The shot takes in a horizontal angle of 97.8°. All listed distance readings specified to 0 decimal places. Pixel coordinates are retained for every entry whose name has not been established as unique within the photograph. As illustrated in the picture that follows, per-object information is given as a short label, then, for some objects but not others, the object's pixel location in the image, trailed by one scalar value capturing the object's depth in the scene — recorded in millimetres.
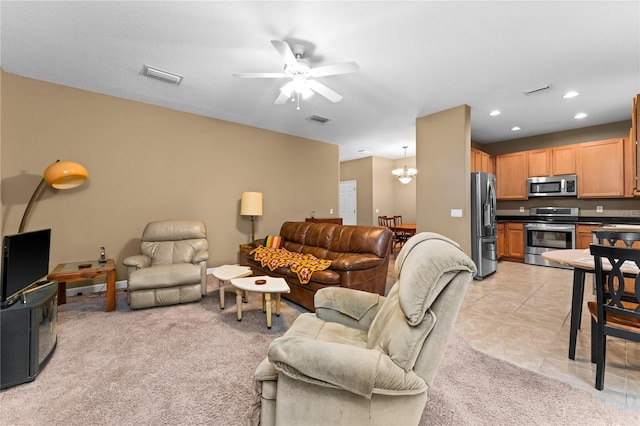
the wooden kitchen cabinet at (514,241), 5844
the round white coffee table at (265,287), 2661
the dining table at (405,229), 6523
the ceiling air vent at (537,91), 3691
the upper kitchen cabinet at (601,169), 4941
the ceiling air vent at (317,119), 4926
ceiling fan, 2507
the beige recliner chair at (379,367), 1113
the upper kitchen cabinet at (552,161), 5469
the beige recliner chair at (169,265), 3186
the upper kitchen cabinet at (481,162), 5598
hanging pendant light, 7004
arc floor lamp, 3227
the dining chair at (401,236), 6723
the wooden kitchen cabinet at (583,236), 4996
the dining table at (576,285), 2033
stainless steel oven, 5223
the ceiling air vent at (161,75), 3272
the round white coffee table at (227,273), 3145
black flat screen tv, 1906
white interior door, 8844
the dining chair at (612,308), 1683
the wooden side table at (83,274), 2967
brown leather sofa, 3104
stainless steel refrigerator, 4395
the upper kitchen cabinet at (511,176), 6051
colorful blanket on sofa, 3182
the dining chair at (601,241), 2129
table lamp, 4910
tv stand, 1833
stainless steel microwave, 5414
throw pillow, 4589
